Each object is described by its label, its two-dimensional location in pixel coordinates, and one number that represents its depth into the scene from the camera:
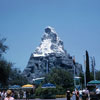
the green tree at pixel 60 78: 72.44
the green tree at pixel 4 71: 40.47
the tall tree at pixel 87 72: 59.67
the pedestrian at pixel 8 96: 9.40
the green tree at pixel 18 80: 86.39
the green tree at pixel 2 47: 38.16
